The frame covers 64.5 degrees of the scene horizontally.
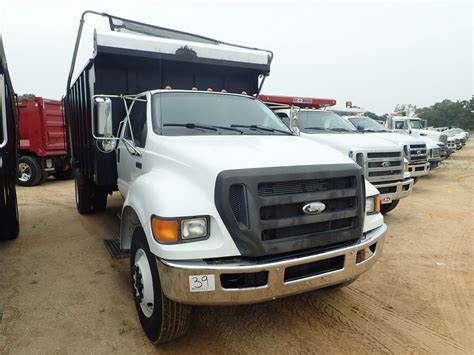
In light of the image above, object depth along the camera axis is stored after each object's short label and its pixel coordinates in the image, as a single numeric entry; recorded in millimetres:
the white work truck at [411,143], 10031
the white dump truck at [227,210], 2541
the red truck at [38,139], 11336
